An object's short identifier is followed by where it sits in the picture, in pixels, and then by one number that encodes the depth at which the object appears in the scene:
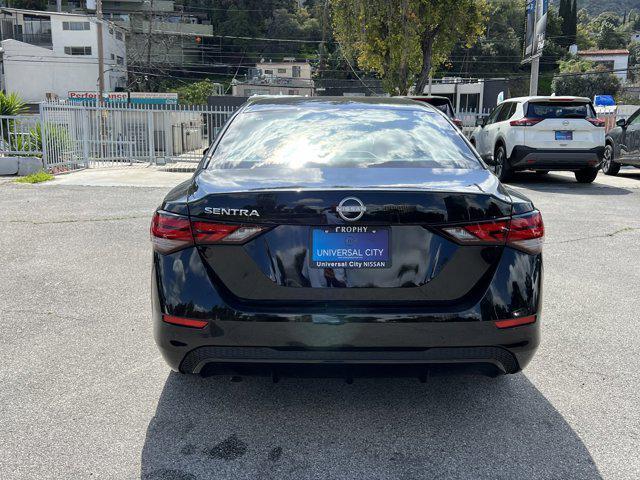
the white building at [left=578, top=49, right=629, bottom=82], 93.62
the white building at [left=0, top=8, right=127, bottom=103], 61.97
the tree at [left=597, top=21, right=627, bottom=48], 113.94
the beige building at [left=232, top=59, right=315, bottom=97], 58.19
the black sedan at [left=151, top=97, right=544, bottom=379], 2.64
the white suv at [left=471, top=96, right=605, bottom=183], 12.30
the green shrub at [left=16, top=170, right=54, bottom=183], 13.10
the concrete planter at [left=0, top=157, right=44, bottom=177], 14.64
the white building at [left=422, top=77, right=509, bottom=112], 63.56
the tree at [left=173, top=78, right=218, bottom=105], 66.19
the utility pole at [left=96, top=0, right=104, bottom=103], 34.66
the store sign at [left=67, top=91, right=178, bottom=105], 49.59
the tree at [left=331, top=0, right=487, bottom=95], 20.02
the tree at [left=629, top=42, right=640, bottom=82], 95.74
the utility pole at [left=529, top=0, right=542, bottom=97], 19.84
